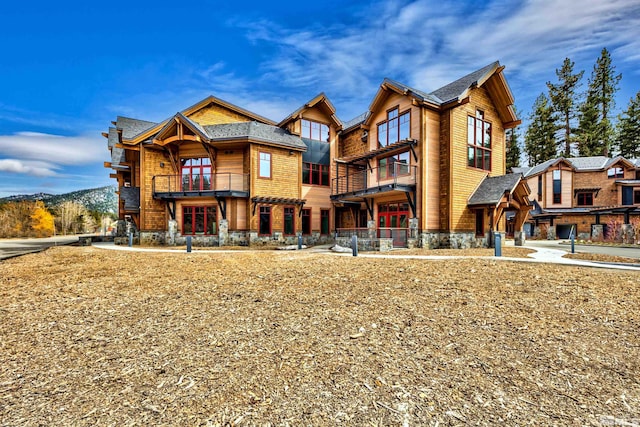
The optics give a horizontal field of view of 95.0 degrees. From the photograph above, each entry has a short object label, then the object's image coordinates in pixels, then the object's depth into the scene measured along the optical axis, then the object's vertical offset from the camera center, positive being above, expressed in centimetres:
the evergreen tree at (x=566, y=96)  4081 +1635
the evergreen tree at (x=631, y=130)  3903 +1098
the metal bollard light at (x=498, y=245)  1182 -132
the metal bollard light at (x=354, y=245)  1287 -141
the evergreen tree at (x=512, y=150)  4319 +929
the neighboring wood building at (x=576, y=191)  3011 +221
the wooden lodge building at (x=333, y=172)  1695 +275
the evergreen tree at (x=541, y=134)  4147 +1133
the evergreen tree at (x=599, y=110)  3878 +1376
